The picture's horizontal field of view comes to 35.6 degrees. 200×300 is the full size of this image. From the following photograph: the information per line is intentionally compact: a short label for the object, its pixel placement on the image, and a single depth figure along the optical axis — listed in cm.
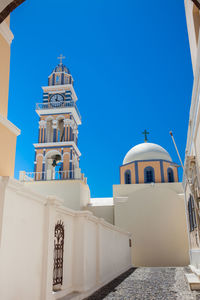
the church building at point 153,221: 1811
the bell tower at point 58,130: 2156
